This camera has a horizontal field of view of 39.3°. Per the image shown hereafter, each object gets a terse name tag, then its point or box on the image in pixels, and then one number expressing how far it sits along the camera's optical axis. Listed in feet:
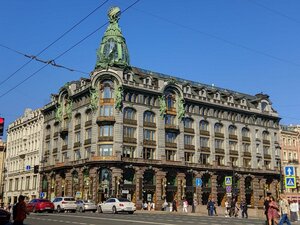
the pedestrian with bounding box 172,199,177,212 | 180.22
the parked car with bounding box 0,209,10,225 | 72.84
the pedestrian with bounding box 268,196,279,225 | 66.50
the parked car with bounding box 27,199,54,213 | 130.11
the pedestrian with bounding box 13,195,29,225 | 54.70
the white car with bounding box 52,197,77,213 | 141.82
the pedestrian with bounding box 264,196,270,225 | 81.04
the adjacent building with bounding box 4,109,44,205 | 287.48
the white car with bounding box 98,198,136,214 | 125.64
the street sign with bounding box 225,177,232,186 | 152.87
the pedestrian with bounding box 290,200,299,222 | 90.27
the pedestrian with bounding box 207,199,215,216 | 144.66
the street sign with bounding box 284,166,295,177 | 84.07
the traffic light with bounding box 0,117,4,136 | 71.80
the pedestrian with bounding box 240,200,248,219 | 131.30
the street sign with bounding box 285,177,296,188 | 84.33
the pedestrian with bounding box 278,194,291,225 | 68.49
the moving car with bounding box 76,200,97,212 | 154.20
